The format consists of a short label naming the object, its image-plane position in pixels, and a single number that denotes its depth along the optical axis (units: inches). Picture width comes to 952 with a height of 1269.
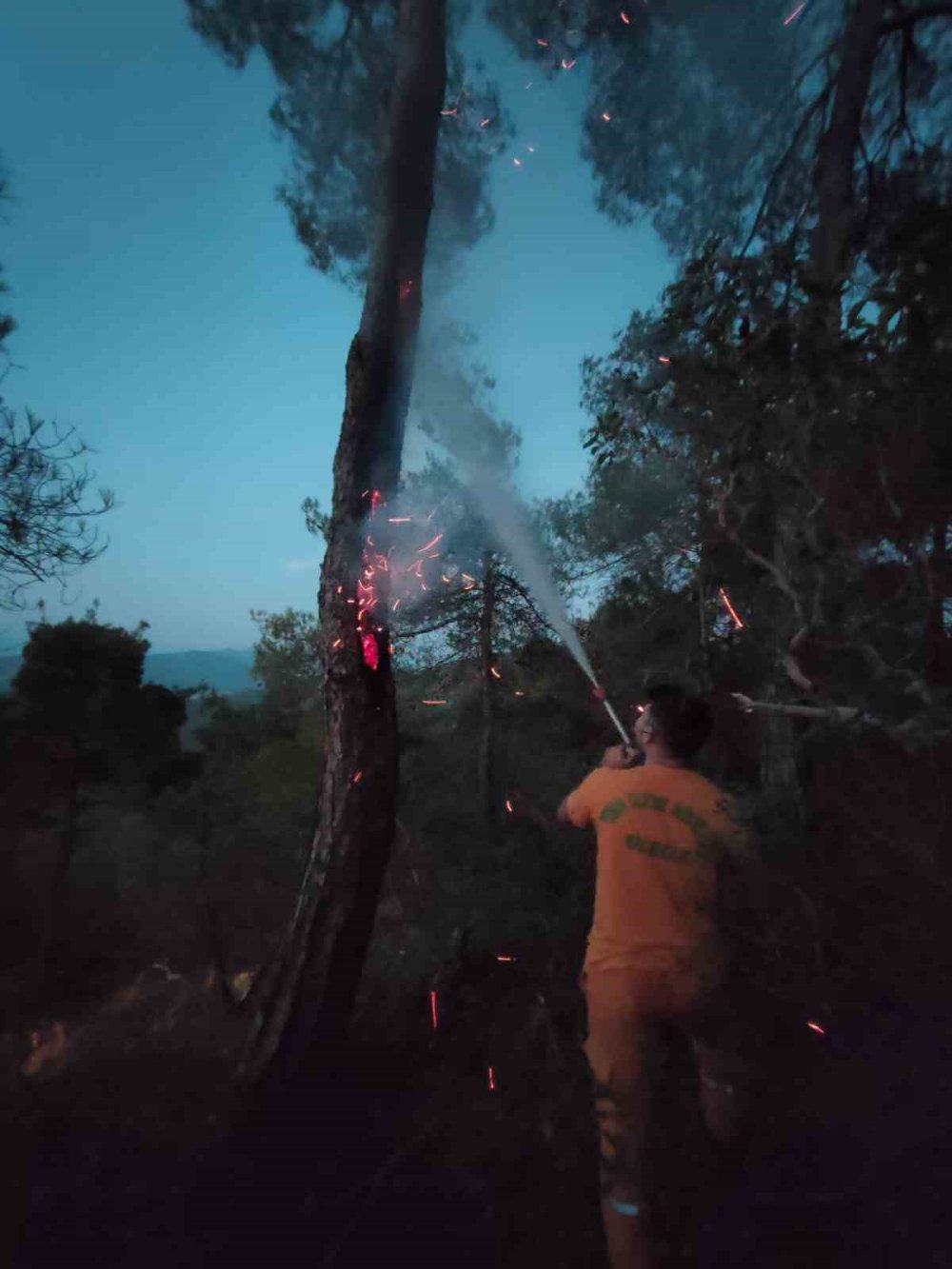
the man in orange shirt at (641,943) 111.8
